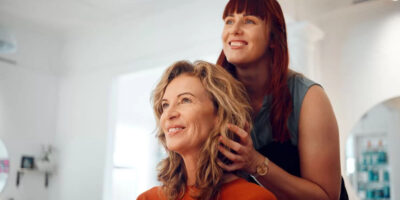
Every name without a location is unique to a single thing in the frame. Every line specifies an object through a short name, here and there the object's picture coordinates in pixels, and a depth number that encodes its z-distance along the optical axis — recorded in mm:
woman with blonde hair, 952
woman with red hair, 993
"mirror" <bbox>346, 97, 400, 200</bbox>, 3135
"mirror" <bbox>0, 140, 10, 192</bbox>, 4605
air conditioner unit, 3164
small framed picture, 4754
